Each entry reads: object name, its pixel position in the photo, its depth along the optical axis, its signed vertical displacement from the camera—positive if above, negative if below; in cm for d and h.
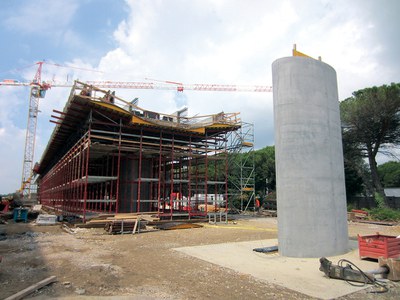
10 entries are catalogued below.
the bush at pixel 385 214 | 2710 -201
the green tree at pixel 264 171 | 5347 +369
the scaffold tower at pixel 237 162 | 3462 +354
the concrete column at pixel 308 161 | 988 +105
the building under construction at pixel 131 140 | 2098 +416
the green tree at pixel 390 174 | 6878 +448
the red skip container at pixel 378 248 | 860 -162
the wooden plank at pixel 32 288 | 586 -202
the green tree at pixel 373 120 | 3167 +791
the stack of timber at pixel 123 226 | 1678 -197
